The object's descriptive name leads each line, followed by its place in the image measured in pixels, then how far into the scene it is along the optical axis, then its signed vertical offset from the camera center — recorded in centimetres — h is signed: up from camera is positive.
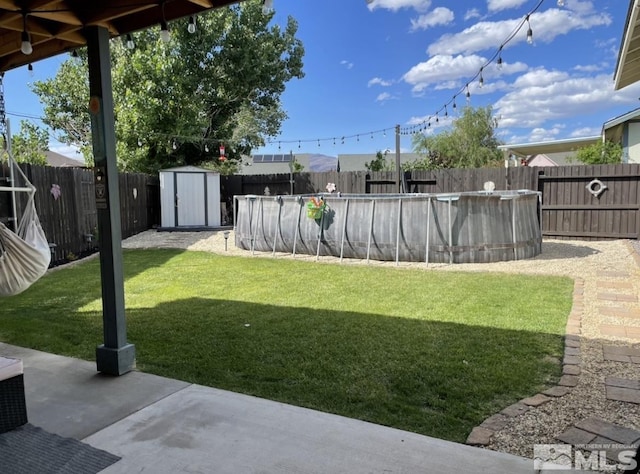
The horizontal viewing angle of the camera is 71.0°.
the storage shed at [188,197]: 1280 +15
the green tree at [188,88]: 1477 +423
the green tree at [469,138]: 2916 +391
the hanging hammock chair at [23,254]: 295 -32
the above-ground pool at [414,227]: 752 -52
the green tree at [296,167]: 2952 +218
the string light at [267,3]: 265 +117
